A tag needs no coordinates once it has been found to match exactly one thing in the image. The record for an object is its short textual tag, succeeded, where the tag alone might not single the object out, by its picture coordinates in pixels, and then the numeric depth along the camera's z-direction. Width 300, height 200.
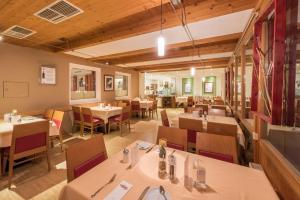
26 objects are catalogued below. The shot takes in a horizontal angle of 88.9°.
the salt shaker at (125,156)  1.35
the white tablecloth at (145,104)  6.67
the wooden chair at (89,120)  4.08
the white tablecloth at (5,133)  2.14
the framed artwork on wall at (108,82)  6.27
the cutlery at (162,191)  0.93
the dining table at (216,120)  2.39
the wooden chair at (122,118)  4.48
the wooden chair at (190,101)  9.84
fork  0.93
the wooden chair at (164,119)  3.23
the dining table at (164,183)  0.94
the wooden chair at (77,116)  4.34
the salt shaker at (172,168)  1.12
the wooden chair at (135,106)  6.53
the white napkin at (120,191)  0.91
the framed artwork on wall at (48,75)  4.12
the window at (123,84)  7.65
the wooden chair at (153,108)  7.03
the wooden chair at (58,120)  3.00
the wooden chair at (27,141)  2.03
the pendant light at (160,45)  1.83
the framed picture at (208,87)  11.00
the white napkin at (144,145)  1.69
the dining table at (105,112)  4.36
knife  0.92
